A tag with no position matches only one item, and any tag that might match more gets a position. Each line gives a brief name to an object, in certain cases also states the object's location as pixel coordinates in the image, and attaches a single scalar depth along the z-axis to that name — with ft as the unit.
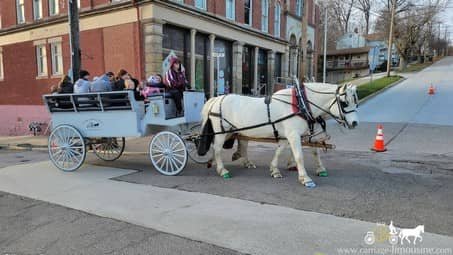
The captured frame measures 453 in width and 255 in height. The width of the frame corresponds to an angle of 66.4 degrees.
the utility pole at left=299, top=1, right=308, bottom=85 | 44.73
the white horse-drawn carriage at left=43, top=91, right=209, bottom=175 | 23.48
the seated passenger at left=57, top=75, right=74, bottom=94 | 27.86
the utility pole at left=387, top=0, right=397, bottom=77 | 105.81
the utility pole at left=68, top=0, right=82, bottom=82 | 34.71
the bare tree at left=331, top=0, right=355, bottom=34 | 208.75
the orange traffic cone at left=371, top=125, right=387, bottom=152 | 31.03
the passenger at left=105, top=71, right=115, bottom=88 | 26.62
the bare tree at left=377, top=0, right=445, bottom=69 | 135.03
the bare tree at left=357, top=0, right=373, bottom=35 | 194.92
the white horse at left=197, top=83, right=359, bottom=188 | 19.73
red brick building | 50.29
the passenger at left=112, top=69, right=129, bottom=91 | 26.68
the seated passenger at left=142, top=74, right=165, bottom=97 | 24.77
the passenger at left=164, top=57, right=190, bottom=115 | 24.52
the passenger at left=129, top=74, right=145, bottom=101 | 25.08
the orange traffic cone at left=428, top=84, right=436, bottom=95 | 70.88
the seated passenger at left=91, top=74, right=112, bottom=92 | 25.63
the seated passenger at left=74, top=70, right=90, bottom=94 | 26.25
